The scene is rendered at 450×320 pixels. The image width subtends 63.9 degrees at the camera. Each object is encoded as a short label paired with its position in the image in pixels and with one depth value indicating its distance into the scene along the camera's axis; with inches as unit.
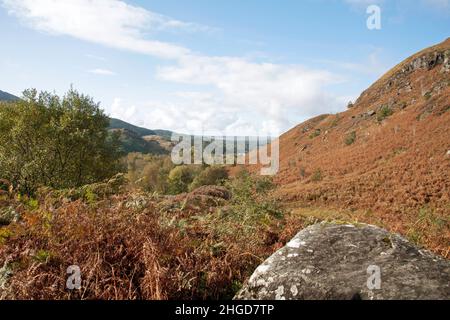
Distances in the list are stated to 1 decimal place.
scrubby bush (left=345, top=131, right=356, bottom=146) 2435.5
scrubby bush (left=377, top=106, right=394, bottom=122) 2494.3
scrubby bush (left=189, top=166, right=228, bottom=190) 2750.5
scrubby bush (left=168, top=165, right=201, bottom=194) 2751.0
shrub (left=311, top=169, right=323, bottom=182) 1931.2
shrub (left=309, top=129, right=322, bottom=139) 3179.1
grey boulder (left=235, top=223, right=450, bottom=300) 121.9
